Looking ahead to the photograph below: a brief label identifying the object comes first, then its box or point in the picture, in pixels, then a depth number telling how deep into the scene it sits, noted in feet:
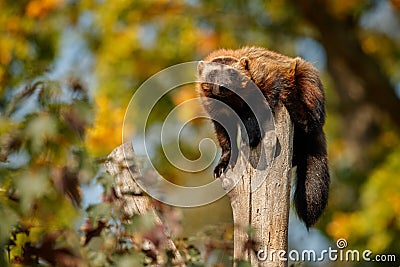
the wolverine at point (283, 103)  32.01
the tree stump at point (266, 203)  24.30
